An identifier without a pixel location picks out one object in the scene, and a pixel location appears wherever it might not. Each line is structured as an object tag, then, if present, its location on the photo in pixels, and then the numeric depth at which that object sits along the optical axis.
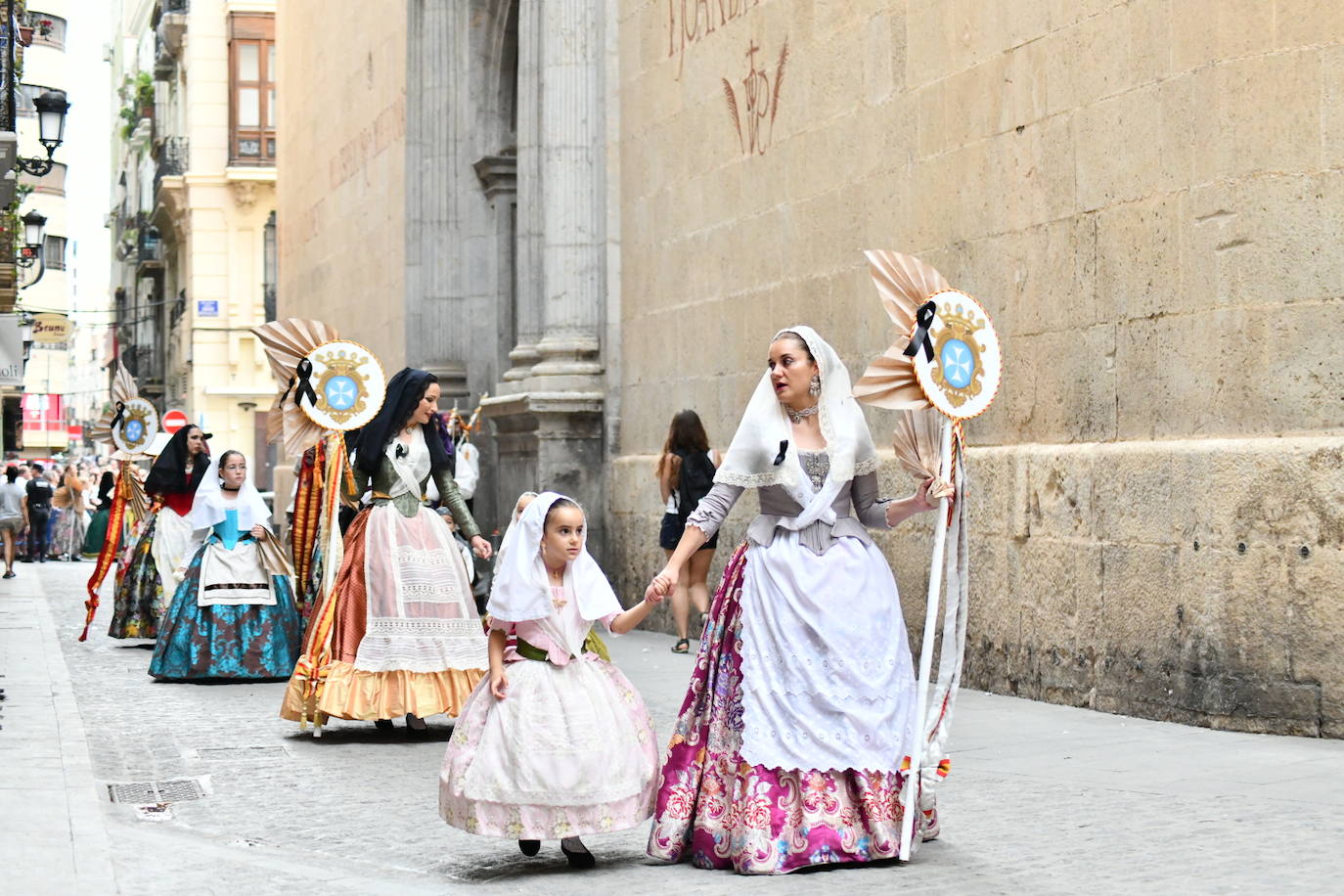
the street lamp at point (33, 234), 27.70
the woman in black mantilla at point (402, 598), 9.97
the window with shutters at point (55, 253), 70.06
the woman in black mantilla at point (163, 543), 15.59
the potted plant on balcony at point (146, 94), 59.81
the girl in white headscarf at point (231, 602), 13.16
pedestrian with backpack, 13.88
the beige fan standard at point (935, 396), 6.55
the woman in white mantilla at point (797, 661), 6.38
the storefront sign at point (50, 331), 47.69
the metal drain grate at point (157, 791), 8.19
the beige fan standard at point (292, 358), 10.98
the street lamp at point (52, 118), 21.08
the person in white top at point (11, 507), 28.00
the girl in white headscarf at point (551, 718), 6.36
